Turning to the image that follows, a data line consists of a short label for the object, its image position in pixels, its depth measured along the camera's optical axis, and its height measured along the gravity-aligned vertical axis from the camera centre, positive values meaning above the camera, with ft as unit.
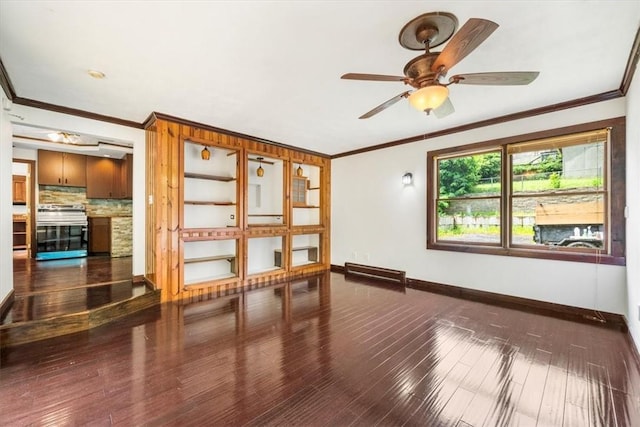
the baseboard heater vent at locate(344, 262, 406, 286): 16.71 -3.86
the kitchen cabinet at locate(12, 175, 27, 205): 22.59 +2.12
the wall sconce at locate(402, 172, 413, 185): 16.39 +2.16
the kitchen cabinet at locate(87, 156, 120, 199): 21.74 +2.98
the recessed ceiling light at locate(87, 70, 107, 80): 8.82 +4.63
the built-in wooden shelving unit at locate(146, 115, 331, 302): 13.03 +0.18
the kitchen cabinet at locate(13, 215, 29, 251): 22.21 -1.45
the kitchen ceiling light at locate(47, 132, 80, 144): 18.22 +5.25
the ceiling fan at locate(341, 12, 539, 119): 6.24 +3.39
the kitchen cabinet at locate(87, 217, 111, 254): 21.31 -1.63
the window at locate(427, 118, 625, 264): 10.83 +0.86
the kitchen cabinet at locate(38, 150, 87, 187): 20.02 +3.46
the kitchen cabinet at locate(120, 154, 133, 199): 22.29 +3.00
